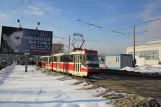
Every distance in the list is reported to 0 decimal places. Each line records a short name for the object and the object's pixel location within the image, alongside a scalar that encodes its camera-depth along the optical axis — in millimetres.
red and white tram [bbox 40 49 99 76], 23297
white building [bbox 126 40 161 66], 84288
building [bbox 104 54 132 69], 48094
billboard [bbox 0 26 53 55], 35653
